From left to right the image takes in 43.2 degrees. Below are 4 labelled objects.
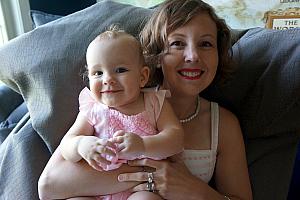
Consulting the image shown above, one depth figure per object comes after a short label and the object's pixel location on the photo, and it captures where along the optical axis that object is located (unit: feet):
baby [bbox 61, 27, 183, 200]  3.04
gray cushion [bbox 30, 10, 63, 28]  4.87
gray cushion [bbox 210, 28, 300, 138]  3.64
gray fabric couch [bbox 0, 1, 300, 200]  3.71
